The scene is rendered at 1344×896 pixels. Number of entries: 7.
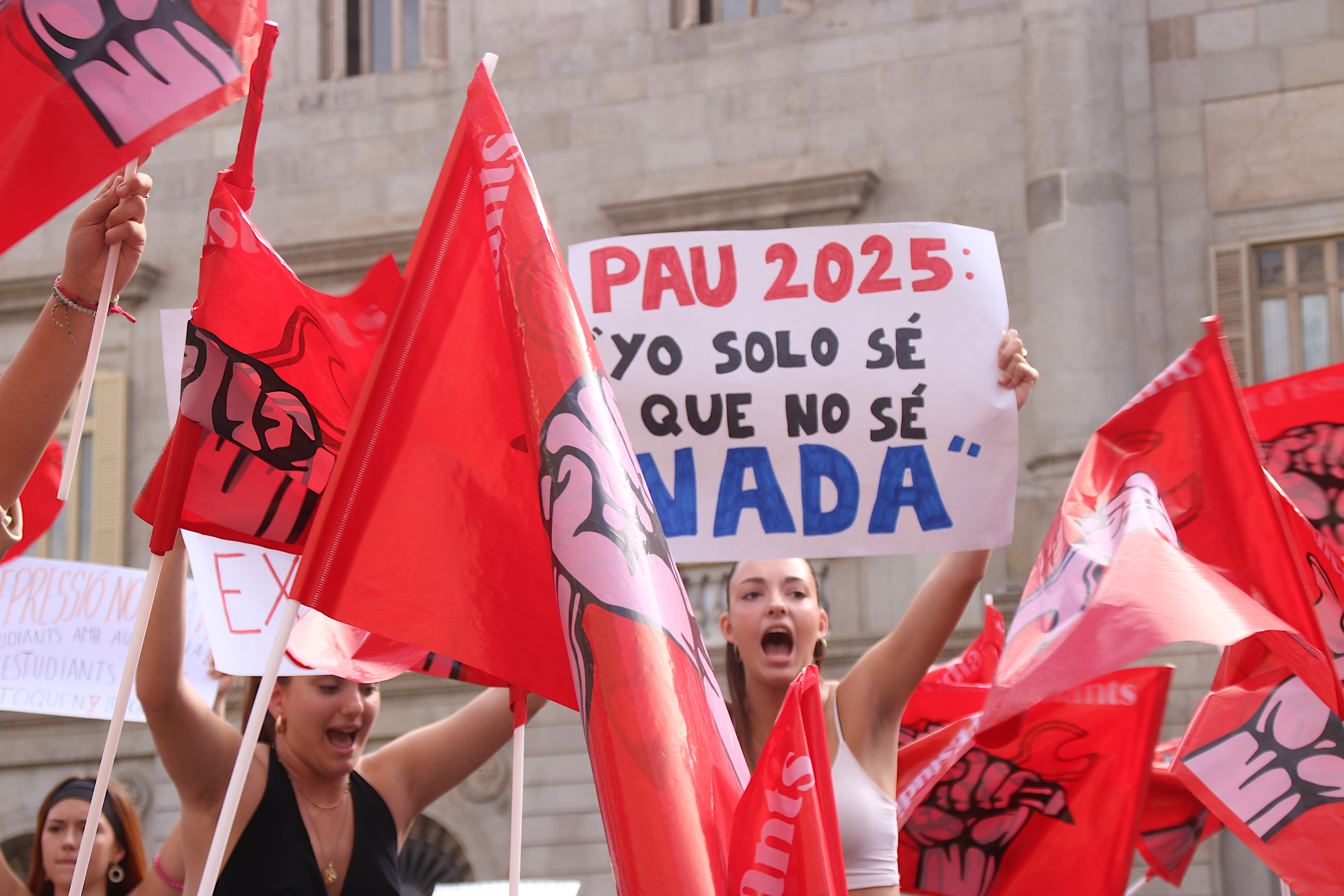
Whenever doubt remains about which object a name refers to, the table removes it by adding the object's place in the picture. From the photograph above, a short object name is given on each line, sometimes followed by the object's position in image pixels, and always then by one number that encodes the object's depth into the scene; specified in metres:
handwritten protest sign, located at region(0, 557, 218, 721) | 5.48
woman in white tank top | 3.04
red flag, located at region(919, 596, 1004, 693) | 4.48
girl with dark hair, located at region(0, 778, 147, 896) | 4.26
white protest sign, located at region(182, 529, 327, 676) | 3.67
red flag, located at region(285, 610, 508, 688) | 2.98
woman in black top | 2.80
